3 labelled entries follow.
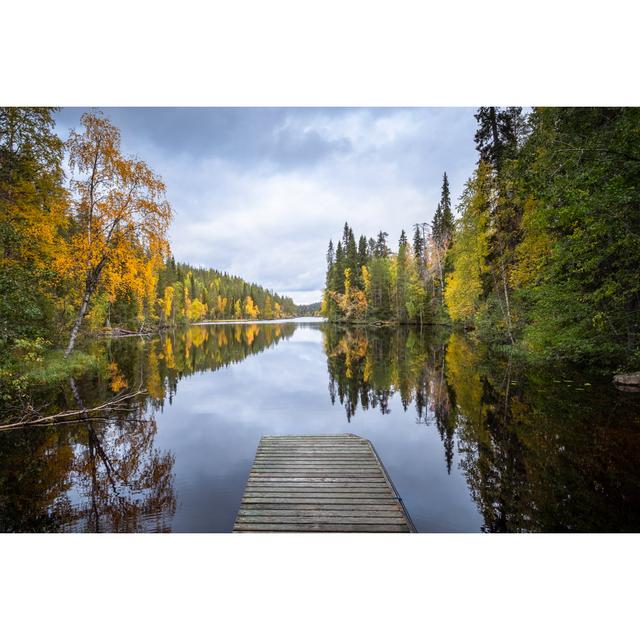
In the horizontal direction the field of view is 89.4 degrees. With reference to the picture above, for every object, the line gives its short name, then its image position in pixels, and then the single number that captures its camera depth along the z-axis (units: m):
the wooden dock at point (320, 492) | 4.07
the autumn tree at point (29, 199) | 7.34
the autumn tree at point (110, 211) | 11.09
